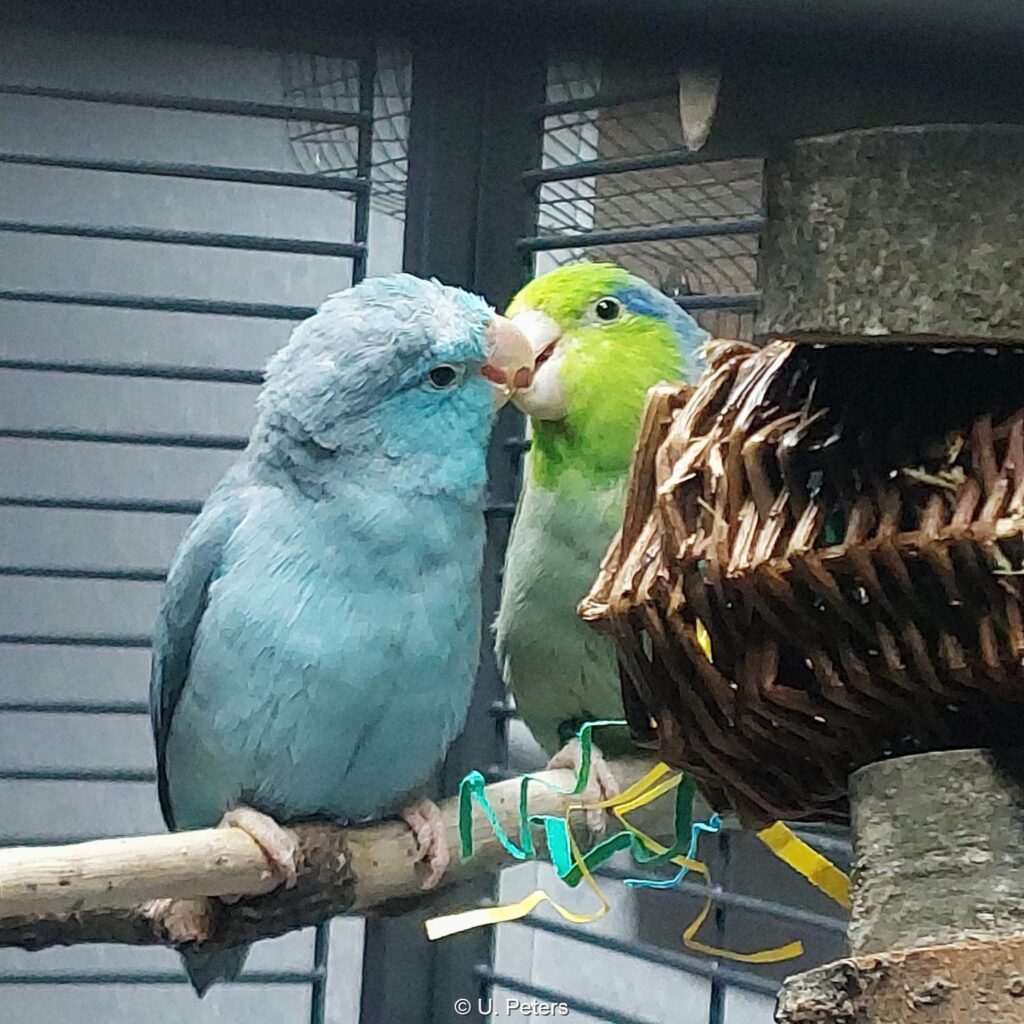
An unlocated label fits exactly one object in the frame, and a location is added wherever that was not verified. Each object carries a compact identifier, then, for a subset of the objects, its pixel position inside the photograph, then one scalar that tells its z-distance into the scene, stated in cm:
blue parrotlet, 53
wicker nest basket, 40
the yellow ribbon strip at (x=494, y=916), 51
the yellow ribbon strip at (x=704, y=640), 44
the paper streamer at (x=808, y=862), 49
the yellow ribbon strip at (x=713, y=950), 51
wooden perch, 49
